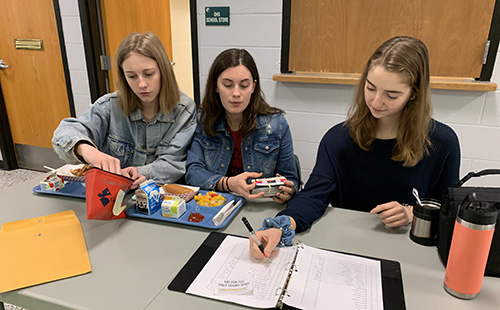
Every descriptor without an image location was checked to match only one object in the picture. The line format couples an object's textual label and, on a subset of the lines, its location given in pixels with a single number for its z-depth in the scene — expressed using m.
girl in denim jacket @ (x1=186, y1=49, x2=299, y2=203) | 1.40
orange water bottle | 0.70
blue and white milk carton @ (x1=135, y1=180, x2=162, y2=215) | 1.10
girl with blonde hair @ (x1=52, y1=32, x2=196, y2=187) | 1.40
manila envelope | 0.82
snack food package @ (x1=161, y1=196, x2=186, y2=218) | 1.07
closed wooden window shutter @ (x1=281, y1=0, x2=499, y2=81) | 1.89
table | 0.75
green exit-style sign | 2.26
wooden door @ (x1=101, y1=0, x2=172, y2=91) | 2.88
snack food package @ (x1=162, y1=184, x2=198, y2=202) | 1.20
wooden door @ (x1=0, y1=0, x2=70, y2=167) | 2.89
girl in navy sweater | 1.07
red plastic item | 1.01
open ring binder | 0.75
